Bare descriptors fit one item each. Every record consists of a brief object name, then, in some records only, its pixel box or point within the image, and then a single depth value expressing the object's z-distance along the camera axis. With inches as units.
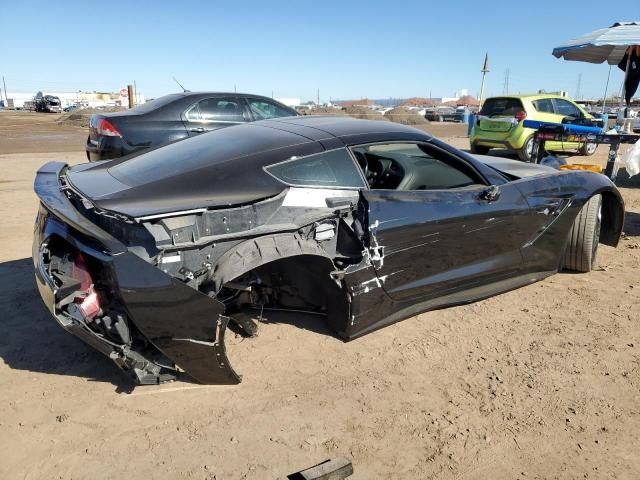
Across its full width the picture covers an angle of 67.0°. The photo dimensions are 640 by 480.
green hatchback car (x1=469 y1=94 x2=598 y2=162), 424.2
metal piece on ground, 79.5
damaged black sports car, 92.0
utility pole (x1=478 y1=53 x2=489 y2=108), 875.4
